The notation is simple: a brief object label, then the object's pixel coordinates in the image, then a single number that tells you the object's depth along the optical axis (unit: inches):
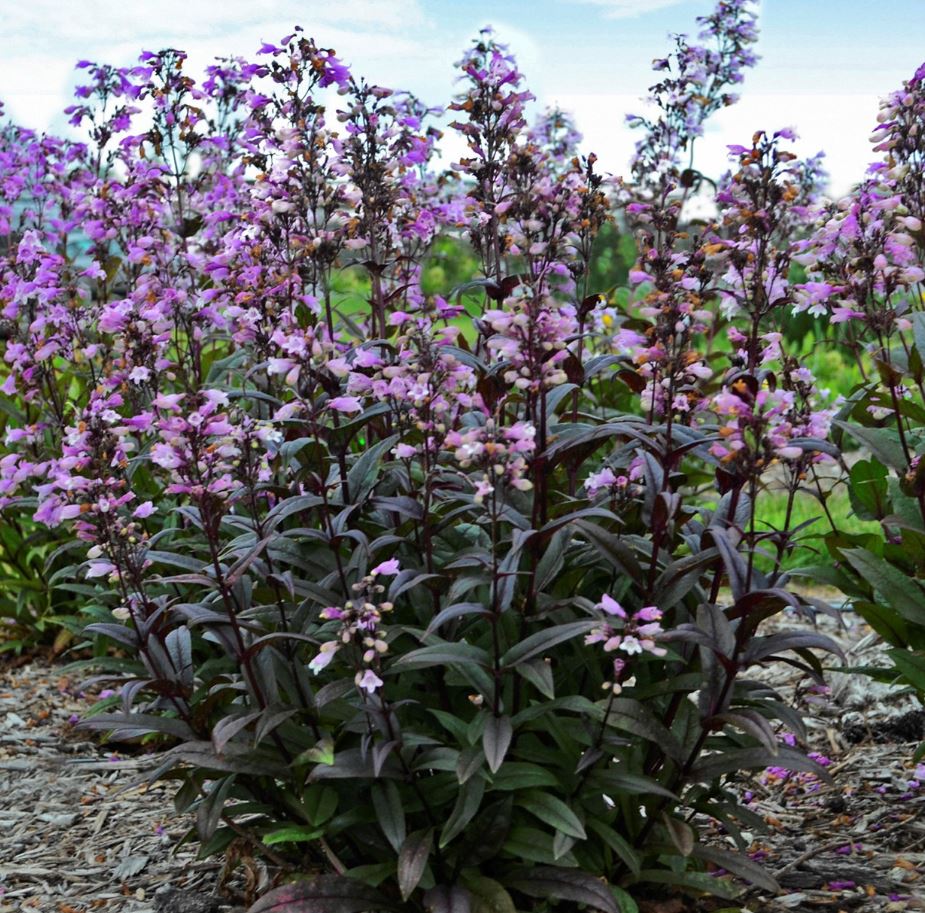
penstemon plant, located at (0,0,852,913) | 100.0
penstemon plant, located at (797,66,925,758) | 119.0
